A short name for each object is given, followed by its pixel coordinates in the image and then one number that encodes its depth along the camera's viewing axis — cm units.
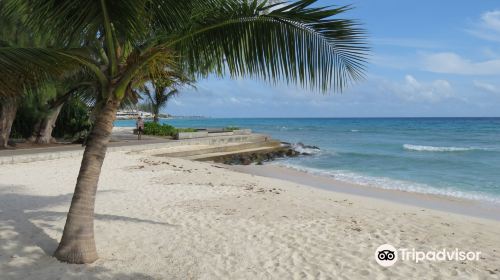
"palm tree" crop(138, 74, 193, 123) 3275
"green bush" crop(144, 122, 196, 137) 2830
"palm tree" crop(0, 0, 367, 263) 417
